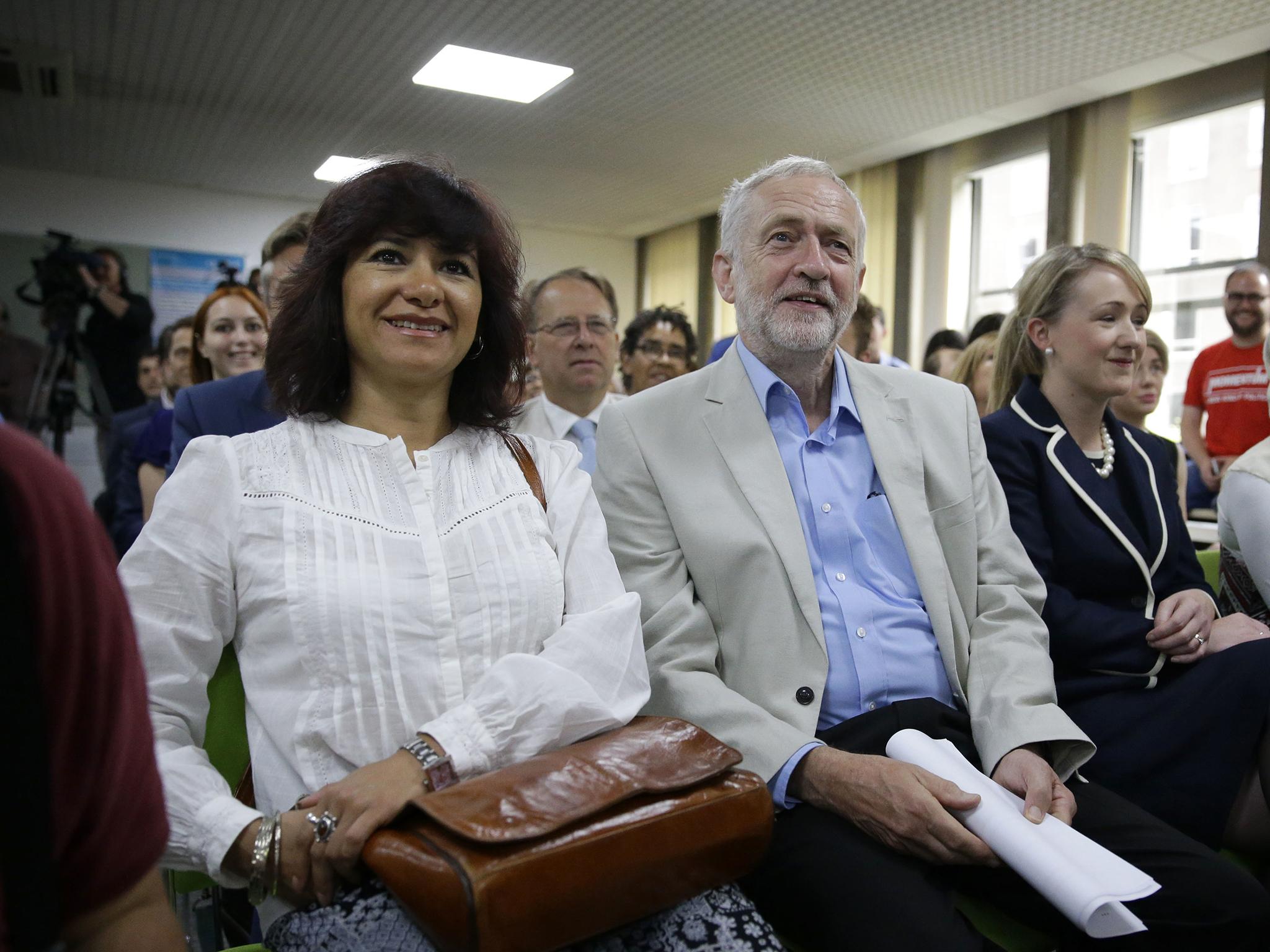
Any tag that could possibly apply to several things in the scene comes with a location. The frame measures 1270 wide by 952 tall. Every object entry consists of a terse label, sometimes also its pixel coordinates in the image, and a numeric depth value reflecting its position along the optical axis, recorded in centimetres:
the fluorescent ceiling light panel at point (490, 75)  502
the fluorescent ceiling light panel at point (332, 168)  701
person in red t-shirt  445
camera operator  591
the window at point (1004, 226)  620
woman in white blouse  107
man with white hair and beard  126
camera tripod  507
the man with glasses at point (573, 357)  304
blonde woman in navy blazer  158
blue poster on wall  775
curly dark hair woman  394
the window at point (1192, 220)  517
